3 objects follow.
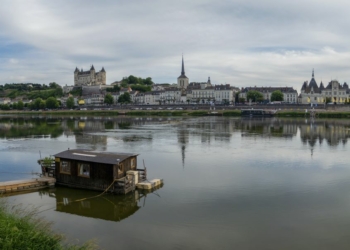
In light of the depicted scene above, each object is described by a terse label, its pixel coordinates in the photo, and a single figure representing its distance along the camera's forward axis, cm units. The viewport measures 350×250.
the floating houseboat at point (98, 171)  1870
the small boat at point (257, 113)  9932
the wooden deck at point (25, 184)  1884
